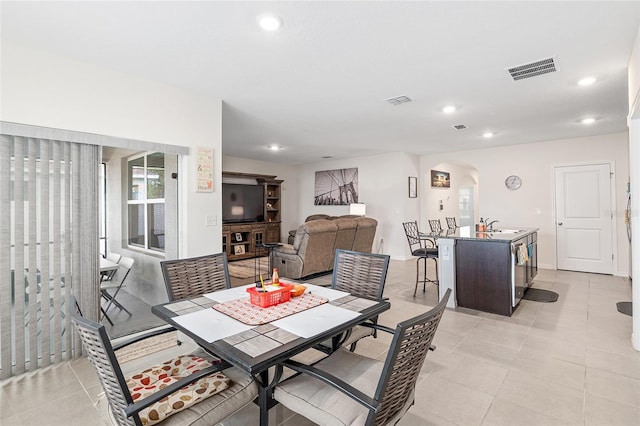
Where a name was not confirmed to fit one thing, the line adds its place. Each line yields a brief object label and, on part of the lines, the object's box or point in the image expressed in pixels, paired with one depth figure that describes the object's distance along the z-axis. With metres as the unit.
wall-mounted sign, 3.57
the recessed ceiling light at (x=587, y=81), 3.29
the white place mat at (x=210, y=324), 1.50
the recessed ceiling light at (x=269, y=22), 2.19
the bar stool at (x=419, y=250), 4.62
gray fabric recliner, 5.19
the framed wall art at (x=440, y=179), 8.82
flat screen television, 8.02
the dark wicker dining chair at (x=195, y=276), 2.22
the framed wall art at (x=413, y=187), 7.73
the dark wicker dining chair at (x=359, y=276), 2.32
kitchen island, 3.71
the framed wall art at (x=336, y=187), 8.47
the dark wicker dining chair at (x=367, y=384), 1.17
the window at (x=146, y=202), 3.46
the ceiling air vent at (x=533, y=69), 2.92
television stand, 7.81
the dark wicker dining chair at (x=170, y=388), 1.17
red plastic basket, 1.83
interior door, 5.79
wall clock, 6.66
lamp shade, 7.69
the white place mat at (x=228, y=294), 2.04
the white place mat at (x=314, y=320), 1.53
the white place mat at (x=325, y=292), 2.07
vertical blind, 2.46
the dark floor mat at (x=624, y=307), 3.78
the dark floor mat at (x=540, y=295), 4.36
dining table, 1.34
